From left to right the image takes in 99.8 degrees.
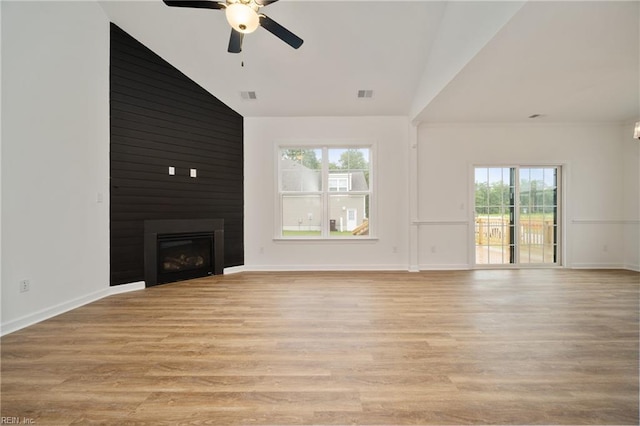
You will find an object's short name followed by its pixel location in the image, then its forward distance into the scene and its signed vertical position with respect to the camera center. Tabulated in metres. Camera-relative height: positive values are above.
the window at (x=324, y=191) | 5.12 +0.38
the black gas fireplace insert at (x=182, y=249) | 3.89 -0.60
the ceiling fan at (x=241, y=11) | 2.24 +1.74
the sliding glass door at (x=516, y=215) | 5.08 -0.09
